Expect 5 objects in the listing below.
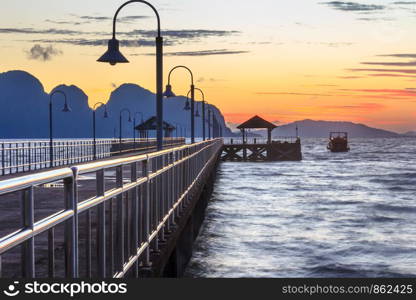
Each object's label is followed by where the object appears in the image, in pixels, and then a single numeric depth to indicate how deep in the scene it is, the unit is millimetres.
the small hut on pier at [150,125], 94331
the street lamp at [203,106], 56247
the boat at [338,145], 192000
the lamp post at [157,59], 16641
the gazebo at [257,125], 122312
